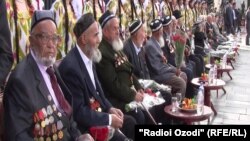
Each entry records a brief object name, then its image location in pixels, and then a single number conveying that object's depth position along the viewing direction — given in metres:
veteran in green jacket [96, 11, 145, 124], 3.22
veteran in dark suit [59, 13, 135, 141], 2.65
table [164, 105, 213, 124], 3.73
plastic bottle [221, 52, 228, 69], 6.63
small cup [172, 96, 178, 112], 3.91
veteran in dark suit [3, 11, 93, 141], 1.98
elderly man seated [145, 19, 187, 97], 4.54
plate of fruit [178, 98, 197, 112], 3.83
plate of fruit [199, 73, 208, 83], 5.11
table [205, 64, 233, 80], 6.50
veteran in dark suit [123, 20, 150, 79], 3.94
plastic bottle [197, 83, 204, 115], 3.92
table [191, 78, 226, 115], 4.98
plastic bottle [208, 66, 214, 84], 5.12
